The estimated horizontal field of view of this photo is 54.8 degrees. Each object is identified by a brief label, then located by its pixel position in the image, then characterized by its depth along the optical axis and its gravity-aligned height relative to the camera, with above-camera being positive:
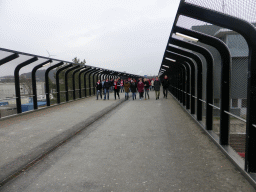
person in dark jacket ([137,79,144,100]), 16.00 -0.44
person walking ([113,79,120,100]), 15.69 -0.40
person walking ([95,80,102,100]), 16.14 -0.38
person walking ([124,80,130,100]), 16.14 -0.36
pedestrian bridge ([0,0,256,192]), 3.13 -1.30
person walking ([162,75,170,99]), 16.12 -0.28
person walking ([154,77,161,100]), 15.93 -0.40
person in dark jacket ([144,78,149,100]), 16.99 -0.30
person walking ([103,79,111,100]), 15.68 -0.32
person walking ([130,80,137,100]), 16.38 -0.44
